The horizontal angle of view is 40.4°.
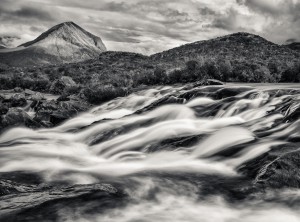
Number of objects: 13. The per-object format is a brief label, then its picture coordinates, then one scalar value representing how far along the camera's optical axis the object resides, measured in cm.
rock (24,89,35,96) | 1808
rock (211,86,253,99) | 1220
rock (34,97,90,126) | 1228
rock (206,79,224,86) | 1419
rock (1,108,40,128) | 1118
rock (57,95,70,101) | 1526
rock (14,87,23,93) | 2115
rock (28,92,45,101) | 1569
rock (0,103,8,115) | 1224
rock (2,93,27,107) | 1504
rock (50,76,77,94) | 2022
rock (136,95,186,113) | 1215
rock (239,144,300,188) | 528
